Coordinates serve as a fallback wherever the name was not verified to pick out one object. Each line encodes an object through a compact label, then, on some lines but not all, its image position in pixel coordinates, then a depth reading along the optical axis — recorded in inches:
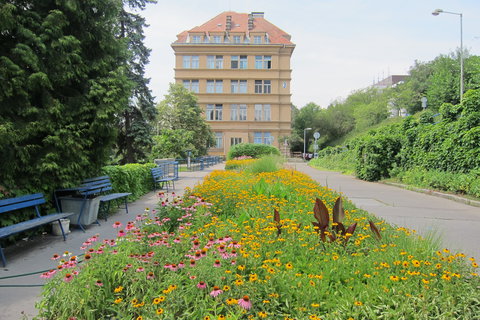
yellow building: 2370.8
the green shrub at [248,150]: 1200.8
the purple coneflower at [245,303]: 94.2
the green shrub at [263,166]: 508.0
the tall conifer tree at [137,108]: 845.8
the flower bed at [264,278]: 101.0
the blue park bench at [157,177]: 509.7
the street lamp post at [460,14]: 992.0
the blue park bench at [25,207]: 200.6
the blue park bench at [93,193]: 275.6
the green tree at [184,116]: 1528.1
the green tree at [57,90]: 239.9
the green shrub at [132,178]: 373.1
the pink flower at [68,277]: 107.2
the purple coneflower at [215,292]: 98.6
